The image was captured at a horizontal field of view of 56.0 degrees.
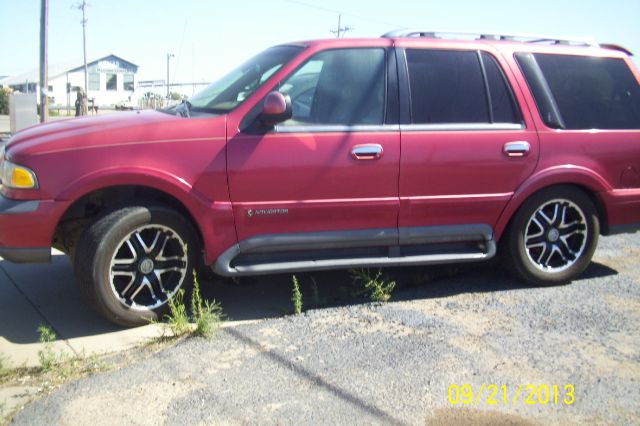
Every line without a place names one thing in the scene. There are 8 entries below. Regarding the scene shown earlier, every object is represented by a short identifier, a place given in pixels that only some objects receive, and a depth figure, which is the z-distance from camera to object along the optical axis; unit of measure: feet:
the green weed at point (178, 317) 12.55
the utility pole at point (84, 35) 172.35
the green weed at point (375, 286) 14.84
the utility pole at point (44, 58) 59.16
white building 199.72
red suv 12.69
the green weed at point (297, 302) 13.80
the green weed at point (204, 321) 12.52
